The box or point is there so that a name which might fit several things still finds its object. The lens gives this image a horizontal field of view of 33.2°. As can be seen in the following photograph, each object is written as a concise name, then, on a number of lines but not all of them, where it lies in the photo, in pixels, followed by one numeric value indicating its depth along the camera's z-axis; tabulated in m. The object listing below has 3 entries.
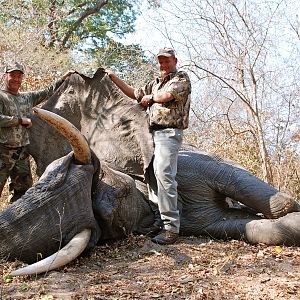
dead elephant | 5.25
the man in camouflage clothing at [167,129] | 5.41
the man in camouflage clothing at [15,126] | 6.52
